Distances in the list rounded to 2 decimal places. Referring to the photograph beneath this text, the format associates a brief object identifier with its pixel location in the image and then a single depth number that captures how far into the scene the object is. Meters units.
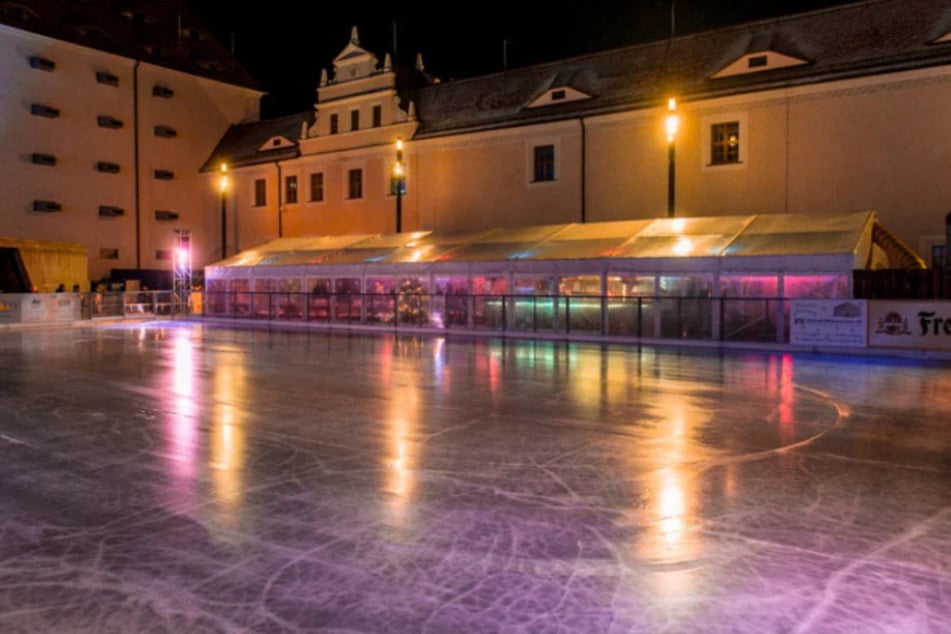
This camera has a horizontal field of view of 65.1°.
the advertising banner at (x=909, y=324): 16.78
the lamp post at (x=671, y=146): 22.44
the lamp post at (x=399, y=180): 28.91
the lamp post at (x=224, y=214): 33.72
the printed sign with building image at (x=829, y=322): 17.88
